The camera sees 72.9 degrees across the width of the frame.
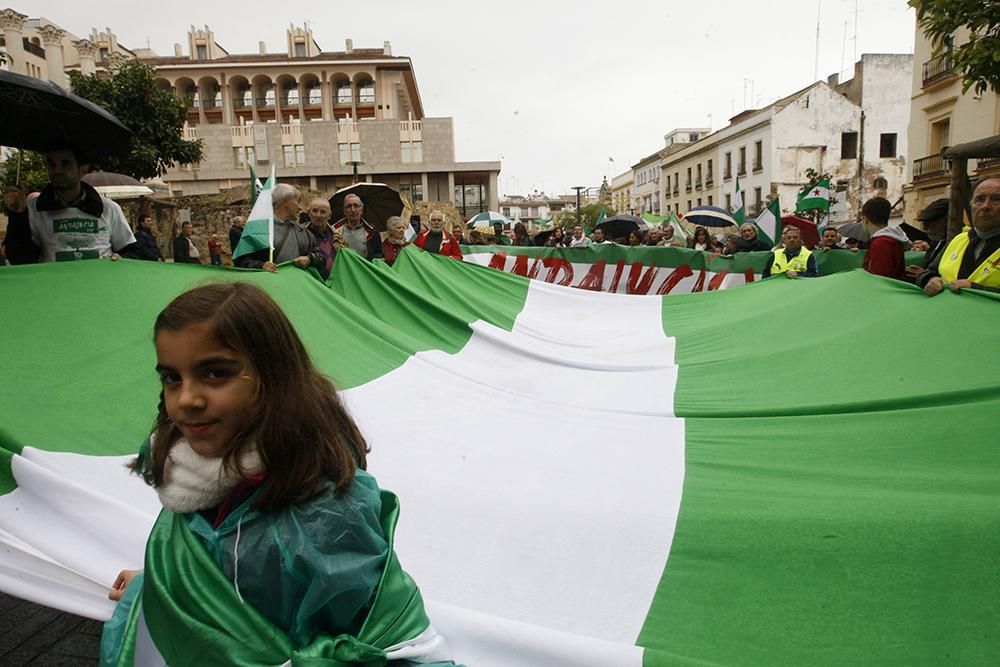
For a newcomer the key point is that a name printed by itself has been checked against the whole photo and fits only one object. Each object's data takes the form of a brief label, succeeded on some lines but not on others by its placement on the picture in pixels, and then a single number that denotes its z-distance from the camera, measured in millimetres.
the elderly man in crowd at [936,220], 6438
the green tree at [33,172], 20453
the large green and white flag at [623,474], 1660
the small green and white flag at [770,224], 8484
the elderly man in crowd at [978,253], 3395
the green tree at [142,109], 21422
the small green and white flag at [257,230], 4754
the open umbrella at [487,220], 20812
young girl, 1164
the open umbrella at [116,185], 12266
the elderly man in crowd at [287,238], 4918
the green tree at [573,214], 74062
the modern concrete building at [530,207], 125944
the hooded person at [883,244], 4551
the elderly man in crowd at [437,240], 7344
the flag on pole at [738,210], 11786
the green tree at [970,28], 6211
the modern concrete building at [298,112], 43594
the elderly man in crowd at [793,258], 6629
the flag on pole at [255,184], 5348
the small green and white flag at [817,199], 10711
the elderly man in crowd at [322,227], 5430
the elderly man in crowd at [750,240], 8641
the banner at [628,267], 7841
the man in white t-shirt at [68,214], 3859
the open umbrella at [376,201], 10555
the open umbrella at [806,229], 7521
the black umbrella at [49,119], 3795
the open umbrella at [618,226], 13849
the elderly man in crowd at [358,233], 6141
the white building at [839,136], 36469
